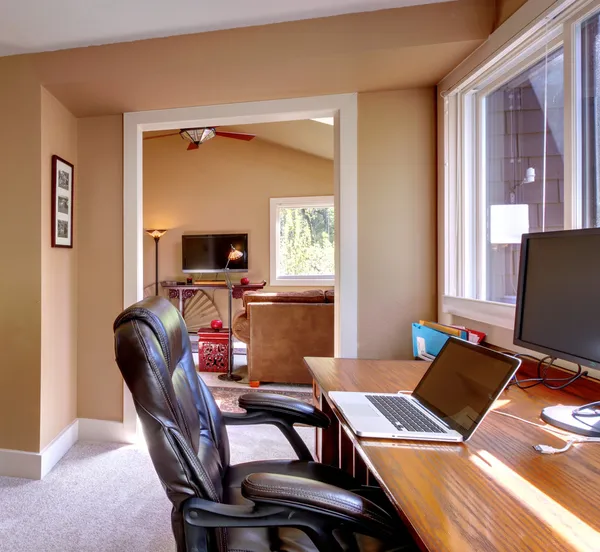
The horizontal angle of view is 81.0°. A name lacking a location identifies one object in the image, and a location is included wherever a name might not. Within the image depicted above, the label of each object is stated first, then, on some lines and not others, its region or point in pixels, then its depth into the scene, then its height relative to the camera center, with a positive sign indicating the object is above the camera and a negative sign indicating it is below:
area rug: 2.96 -1.14
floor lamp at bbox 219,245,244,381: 3.66 -1.10
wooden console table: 5.39 -0.28
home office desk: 0.57 -0.44
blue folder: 1.71 -0.34
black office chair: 0.72 -0.47
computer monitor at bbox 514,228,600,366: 0.94 -0.08
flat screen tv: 5.65 +0.30
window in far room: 5.61 +0.47
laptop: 0.91 -0.40
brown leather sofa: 3.32 -0.60
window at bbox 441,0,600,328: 1.31 +0.55
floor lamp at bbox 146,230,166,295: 5.83 +0.61
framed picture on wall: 2.12 +0.43
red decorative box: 3.88 -0.88
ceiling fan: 3.79 +1.50
